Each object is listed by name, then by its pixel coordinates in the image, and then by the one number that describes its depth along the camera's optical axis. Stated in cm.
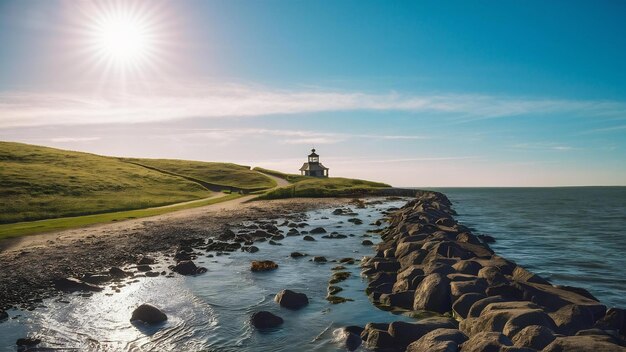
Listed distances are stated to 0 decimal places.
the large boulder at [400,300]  1446
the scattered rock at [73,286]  1658
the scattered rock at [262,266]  2039
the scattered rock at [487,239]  3250
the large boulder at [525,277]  1474
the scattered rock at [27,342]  1112
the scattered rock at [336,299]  1513
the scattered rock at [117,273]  1869
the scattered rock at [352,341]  1103
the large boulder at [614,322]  1116
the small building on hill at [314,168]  11981
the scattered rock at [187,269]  1969
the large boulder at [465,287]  1354
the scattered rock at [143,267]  1997
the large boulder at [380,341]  1073
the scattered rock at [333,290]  1623
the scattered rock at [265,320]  1255
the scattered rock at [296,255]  2391
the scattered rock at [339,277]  1808
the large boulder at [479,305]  1195
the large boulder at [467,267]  1622
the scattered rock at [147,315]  1302
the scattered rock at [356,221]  4086
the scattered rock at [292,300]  1449
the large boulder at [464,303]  1265
